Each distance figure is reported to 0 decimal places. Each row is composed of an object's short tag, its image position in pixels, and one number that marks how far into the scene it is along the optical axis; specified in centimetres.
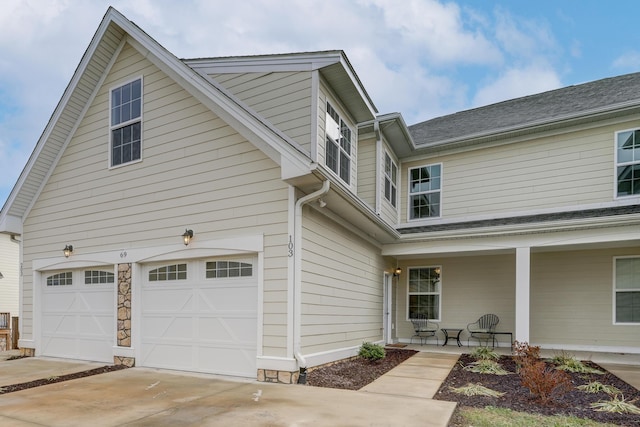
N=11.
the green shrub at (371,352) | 833
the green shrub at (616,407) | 497
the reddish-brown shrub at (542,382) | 522
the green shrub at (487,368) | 732
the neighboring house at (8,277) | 1848
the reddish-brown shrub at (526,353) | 670
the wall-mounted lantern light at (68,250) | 917
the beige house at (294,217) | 684
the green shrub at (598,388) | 596
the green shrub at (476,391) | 571
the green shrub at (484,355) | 862
